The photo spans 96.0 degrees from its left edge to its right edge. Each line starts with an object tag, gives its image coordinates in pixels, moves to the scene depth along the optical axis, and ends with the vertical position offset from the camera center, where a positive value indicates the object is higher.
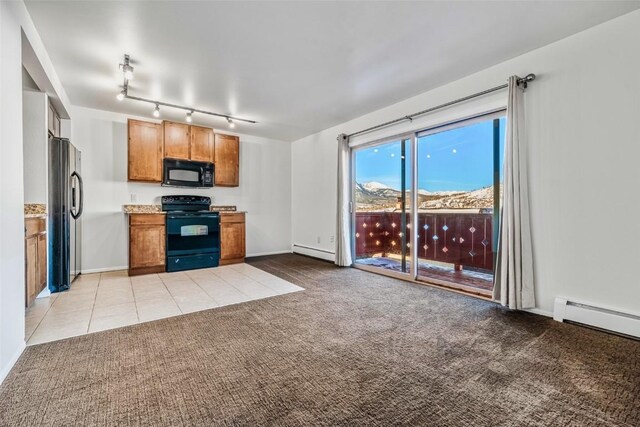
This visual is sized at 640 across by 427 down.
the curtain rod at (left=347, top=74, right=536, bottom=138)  2.80 +1.31
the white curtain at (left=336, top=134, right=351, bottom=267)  4.91 +0.10
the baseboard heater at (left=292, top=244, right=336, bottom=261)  5.46 -0.78
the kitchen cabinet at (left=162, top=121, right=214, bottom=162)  4.80 +1.28
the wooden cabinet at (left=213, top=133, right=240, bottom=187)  5.37 +1.04
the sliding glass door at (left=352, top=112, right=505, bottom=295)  3.40 +0.15
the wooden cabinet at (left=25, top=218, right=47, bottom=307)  2.63 -0.41
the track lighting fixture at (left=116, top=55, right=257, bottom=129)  2.96 +1.61
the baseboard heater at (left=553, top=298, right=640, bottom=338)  2.27 -0.89
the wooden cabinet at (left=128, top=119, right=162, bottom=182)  4.57 +1.05
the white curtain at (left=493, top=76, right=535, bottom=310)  2.78 -0.05
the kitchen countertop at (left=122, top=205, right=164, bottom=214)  4.66 +0.11
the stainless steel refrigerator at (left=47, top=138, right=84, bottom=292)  3.39 +0.07
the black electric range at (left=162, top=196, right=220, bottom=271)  4.59 -0.31
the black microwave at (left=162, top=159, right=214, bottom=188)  4.80 +0.73
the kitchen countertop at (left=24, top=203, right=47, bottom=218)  2.96 +0.08
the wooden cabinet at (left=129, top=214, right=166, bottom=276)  4.28 -0.42
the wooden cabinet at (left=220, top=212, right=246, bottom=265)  5.13 -0.42
